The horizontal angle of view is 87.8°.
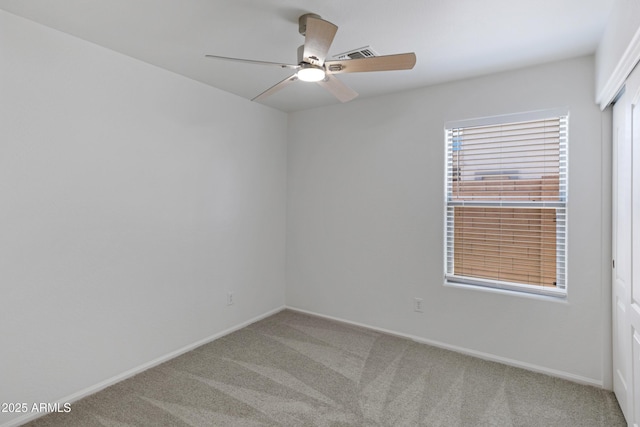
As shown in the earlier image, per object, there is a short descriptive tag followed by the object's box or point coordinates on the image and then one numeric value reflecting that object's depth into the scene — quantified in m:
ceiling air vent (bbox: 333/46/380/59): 2.40
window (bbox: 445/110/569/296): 2.72
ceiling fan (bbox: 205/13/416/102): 1.73
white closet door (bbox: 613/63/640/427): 1.83
